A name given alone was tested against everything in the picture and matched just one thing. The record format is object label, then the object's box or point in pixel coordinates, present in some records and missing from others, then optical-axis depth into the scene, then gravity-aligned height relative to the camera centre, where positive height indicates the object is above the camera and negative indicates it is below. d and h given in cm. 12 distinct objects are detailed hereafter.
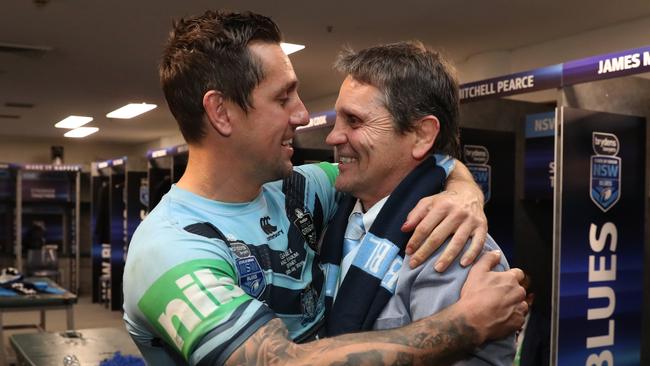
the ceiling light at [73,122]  1178 +103
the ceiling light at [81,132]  1337 +97
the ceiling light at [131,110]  1030 +108
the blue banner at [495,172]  380 +6
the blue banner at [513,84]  299 +44
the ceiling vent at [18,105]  1006 +110
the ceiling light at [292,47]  632 +121
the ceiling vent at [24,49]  632 +120
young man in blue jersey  114 -12
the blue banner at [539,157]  394 +15
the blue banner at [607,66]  258 +44
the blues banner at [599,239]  294 -23
